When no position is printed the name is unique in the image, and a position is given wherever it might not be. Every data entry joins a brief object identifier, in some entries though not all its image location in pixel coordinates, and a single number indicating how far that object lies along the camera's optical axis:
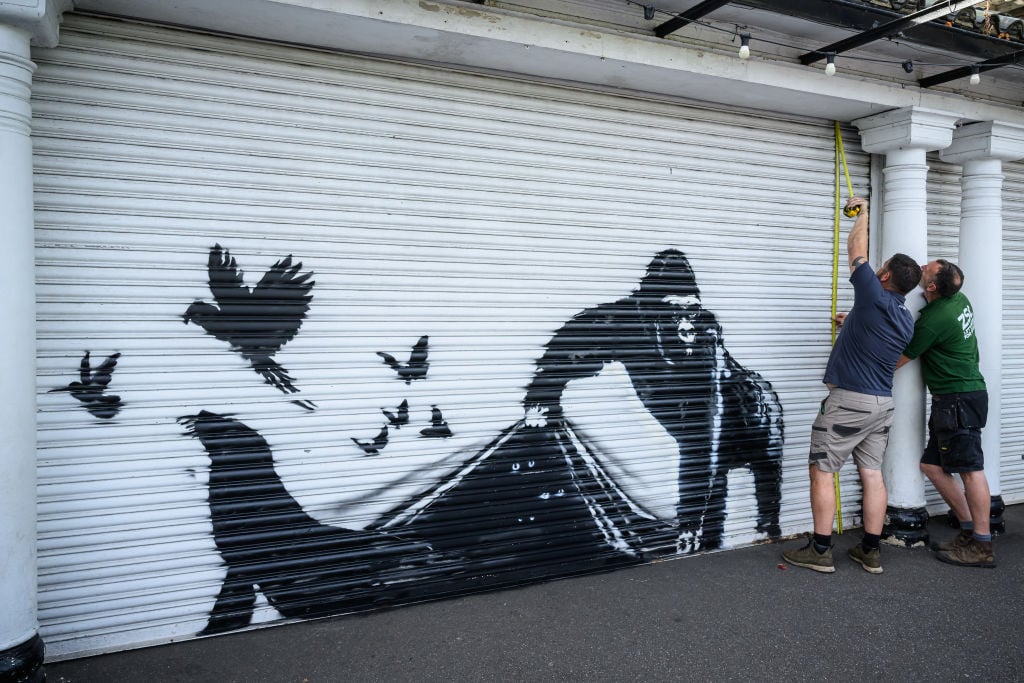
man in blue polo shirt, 4.68
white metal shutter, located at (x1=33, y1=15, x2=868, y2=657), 3.59
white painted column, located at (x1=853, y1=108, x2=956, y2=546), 5.34
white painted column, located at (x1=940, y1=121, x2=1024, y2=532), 5.68
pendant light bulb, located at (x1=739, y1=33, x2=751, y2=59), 4.21
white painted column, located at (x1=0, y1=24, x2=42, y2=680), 2.96
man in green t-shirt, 5.03
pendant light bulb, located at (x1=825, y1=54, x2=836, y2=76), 4.54
